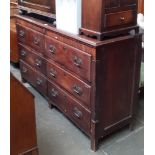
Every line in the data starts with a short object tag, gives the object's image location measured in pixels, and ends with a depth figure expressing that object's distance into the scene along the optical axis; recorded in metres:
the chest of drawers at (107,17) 1.61
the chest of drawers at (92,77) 1.71
